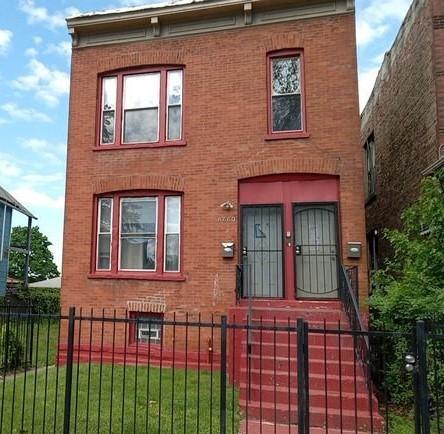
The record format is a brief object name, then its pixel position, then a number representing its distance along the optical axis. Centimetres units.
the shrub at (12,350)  849
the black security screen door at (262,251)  909
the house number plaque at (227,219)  920
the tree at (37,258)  4425
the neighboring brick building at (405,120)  886
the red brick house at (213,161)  898
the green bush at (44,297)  1811
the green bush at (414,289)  645
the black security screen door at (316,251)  888
